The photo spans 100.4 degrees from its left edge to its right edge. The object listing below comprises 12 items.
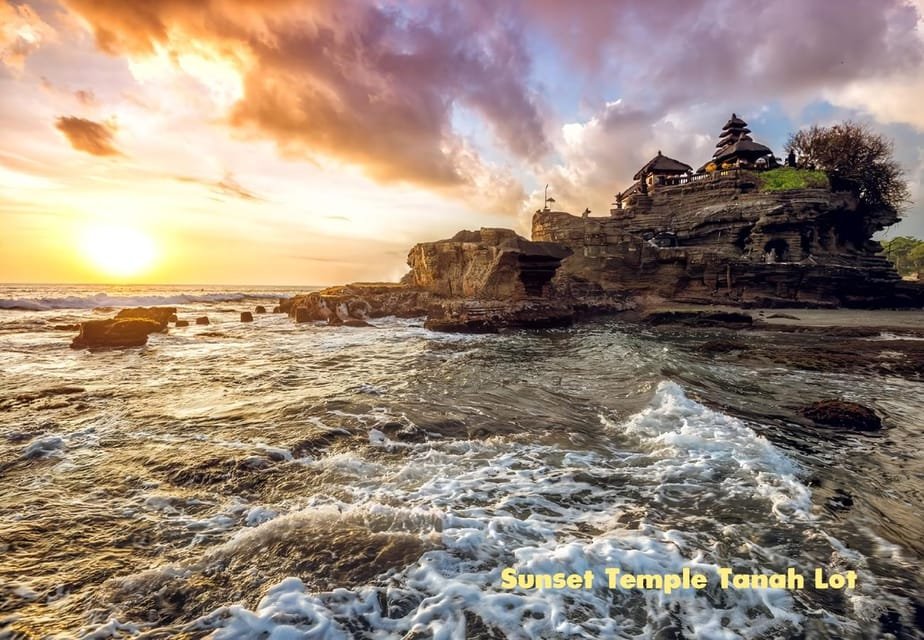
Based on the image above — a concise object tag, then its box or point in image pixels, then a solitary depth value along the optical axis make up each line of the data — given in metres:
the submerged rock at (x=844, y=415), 6.86
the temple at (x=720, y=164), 41.72
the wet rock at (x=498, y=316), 22.47
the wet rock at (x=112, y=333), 15.65
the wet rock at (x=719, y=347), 14.96
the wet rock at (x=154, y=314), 22.97
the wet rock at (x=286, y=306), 35.25
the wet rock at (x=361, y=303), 28.55
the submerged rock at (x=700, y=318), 22.70
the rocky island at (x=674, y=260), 26.80
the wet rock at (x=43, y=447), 5.60
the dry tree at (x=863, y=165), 38.41
